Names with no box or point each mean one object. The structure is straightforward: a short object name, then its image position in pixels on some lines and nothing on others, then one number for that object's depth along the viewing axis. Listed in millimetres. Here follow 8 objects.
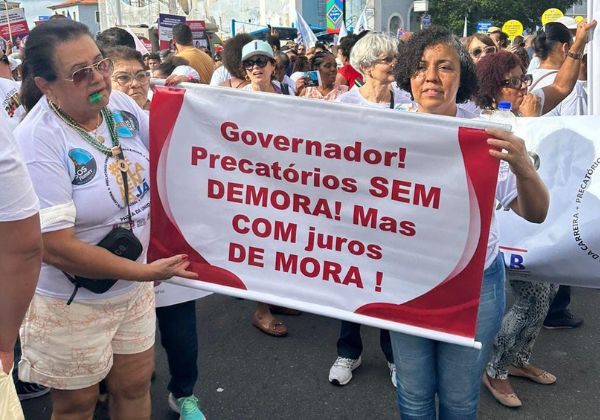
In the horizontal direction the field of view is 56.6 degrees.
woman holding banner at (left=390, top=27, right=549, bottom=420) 1937
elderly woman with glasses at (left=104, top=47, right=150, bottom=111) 2848
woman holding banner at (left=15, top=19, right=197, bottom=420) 1830
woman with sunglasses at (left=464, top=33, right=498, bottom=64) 6203
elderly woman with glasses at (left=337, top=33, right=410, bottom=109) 3305
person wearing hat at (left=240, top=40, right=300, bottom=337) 3869
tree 42719
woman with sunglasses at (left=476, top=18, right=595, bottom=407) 2891
